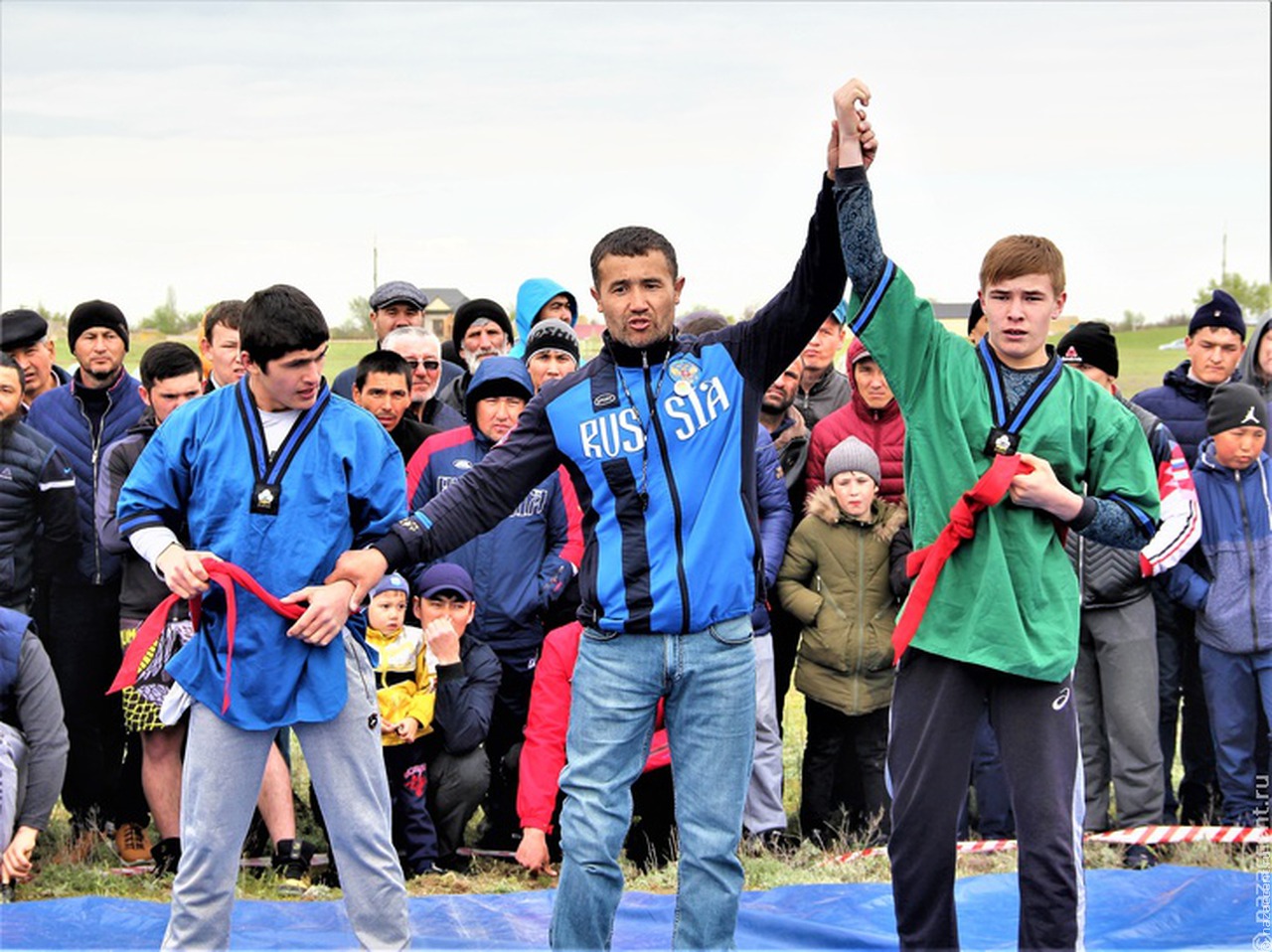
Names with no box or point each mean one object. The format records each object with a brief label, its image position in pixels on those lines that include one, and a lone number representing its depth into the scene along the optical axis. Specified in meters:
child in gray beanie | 7.00
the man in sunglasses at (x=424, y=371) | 7.89
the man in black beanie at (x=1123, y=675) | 6.96
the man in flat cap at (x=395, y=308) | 8.67
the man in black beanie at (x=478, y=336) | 8.55
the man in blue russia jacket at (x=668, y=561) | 4.34
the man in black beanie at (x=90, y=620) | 7.11
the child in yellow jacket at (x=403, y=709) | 6.62
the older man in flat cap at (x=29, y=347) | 7.95
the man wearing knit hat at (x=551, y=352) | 7.40
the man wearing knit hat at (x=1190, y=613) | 7.53
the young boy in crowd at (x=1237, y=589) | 7.05
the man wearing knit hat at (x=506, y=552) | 7.00
